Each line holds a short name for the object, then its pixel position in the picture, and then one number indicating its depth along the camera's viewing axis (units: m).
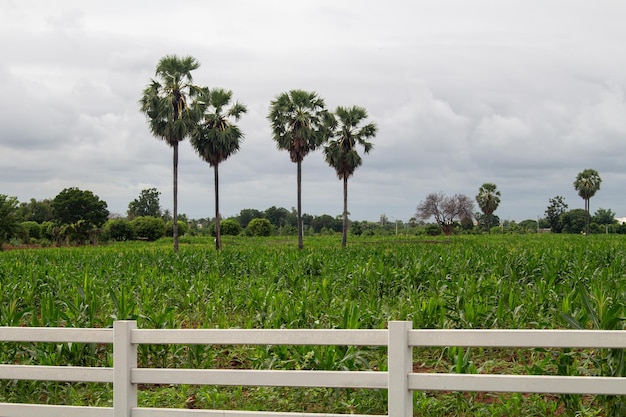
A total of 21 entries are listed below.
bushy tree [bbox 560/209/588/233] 103.88
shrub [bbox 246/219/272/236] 77.38
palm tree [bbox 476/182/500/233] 103.19
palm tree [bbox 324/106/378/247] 53.91
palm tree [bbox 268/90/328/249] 49.34
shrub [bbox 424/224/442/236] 80.91
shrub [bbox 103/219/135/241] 74.88
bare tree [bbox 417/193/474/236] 93.12
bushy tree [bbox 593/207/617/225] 129.04
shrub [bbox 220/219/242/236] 77.94
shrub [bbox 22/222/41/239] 82.38
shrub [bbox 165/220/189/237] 78.92
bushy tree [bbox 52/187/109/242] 78.75
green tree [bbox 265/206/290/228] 124.12
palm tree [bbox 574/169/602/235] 97.12
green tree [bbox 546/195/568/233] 109.69
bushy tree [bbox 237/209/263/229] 119.44
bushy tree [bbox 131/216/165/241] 75.62
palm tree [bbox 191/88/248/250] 49.84
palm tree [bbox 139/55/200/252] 46.47
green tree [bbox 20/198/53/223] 104.19
